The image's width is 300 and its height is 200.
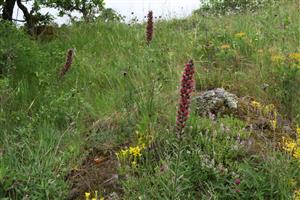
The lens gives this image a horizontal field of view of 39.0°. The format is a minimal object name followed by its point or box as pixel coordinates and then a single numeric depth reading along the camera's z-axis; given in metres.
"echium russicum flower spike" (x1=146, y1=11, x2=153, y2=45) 4.57
